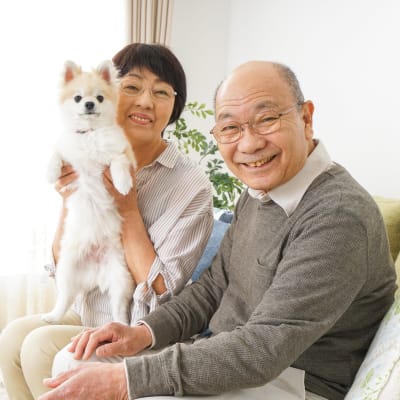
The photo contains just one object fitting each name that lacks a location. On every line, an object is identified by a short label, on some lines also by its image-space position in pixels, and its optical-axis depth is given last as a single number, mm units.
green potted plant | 2750
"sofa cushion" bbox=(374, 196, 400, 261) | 1664
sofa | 906
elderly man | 965
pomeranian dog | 1457
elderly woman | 1462
